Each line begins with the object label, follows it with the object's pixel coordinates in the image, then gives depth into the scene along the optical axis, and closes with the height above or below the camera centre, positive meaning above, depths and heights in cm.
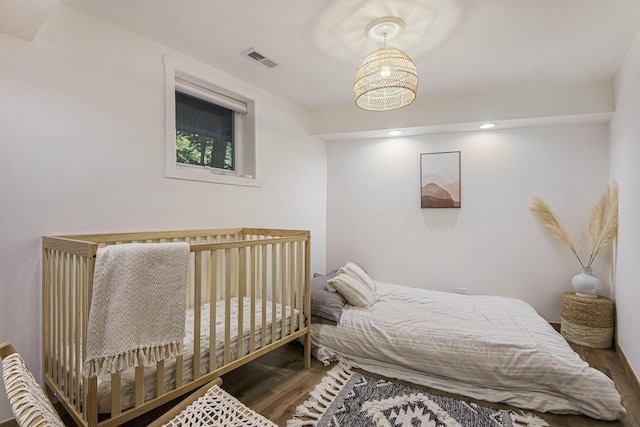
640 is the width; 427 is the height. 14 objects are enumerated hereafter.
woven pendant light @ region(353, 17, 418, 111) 187 +86
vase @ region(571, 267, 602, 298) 276 -62
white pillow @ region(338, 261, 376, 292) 291 -56
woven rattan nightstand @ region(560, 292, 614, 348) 262 -91
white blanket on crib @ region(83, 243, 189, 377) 126 -40
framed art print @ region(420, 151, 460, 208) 347 +37
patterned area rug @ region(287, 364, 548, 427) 171 -112
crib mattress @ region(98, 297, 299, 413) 142 -76
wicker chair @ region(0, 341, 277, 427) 71 -73
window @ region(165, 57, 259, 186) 230 +73
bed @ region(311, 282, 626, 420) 179 -91
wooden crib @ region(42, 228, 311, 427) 136 -70
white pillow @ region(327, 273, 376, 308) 264 -65
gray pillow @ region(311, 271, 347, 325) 248 -73
